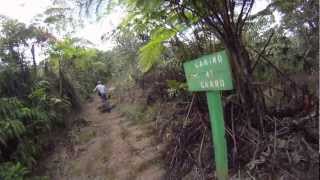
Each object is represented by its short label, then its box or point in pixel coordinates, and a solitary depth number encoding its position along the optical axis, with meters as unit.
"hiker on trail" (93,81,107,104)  6.06
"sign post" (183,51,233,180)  1.83
